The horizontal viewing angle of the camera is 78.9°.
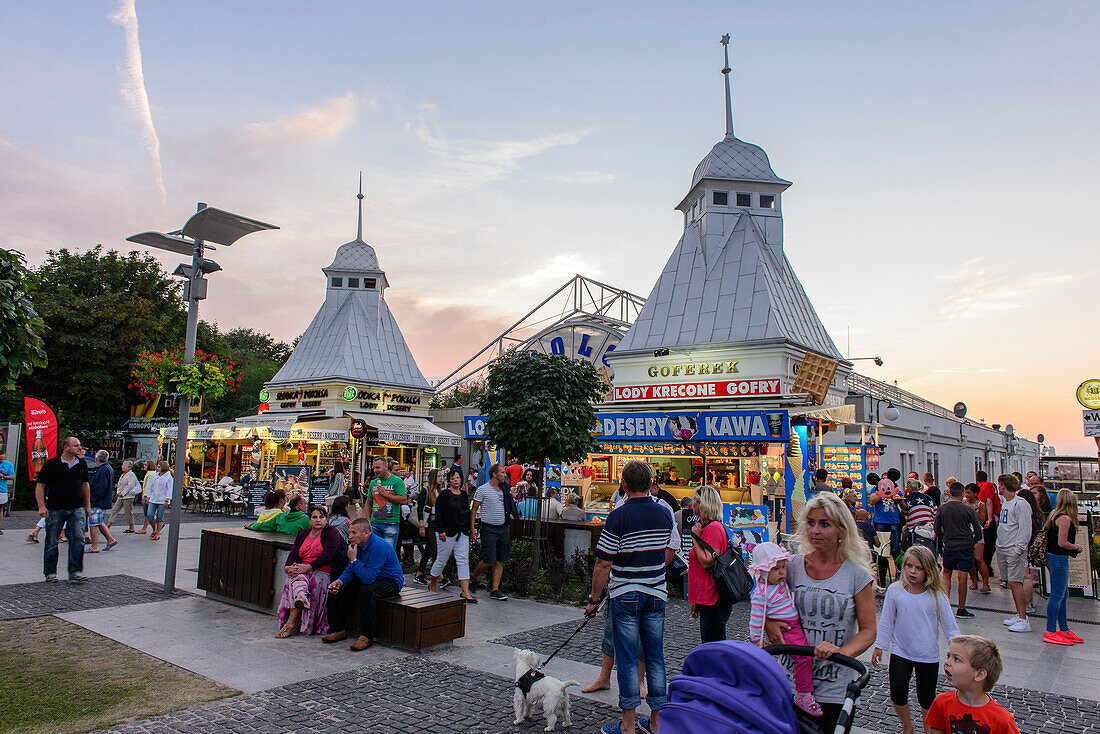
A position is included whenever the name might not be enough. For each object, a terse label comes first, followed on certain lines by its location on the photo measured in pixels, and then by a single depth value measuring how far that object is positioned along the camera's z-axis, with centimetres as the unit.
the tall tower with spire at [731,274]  1958
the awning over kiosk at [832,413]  1468
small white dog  469
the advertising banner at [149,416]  3098
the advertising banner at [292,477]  1866
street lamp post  888
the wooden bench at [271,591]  650
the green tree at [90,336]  2498
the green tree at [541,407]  1030
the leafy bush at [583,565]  1026
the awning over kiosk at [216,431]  2411
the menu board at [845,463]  1745
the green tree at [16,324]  533
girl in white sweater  407
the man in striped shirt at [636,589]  452
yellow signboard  1072
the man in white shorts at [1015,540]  811
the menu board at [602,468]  1889
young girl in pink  336
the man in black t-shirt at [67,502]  902
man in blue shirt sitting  671
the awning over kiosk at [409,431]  2571
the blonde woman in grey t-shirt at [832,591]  314
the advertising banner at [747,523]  1295
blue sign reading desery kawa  1453
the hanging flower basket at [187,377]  938
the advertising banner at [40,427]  1816
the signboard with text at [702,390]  1814
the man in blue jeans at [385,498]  931
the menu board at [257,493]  1900
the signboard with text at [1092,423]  1024
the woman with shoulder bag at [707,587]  511
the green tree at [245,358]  4031
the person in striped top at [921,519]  1038
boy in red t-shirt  297
